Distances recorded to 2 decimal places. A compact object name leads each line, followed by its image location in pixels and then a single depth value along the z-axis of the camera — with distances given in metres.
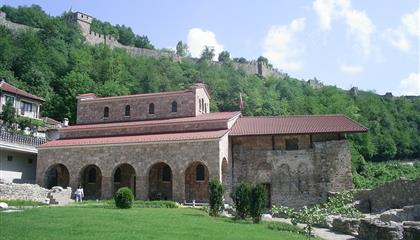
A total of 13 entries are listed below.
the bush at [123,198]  21.31
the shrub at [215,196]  20.92
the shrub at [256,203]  19.27
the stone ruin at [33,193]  25.38
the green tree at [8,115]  38.28
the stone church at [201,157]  29.11
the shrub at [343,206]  20.72
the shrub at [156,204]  24.20
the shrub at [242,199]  19.59
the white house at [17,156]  31.09
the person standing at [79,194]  28.12
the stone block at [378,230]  13.84
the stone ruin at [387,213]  13.87
